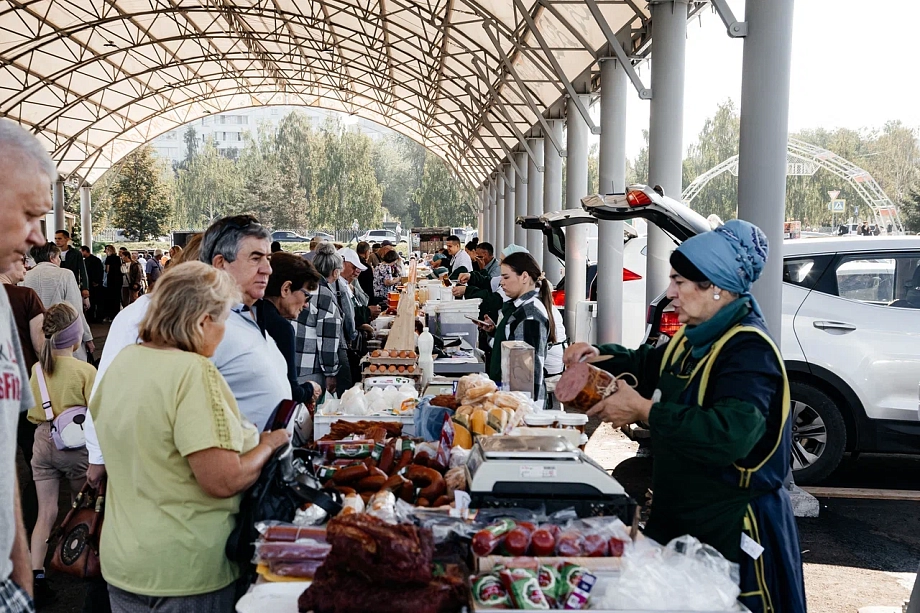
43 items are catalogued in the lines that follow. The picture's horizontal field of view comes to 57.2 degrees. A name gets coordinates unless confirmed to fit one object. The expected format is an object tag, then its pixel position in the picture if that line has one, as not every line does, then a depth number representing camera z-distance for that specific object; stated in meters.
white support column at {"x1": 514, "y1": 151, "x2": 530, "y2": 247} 22.83
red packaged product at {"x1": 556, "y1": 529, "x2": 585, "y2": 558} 2.17
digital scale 2.39
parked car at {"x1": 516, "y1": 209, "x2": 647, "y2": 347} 11.45
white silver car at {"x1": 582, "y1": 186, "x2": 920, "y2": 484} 5.97
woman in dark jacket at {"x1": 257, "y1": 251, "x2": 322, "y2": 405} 4.22
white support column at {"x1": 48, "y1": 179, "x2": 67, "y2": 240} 30.77
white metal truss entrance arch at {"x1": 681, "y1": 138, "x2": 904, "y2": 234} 27.83
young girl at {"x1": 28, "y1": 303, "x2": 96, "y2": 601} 4.52
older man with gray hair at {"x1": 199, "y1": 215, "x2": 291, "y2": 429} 2.93
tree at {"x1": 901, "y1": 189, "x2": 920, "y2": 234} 26.90
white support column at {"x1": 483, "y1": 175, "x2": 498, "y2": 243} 33.16
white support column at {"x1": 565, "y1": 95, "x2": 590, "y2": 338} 13.93
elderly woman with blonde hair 2.31
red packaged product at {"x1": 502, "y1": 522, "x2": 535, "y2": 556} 2.15
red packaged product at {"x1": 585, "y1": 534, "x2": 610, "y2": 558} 2.18
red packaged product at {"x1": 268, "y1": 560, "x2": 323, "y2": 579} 2.18
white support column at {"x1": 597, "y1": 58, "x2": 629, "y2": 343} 11.12
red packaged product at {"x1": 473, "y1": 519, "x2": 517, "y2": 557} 2.15
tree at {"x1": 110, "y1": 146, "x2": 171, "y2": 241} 55.31
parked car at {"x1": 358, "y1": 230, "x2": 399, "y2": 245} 53.47
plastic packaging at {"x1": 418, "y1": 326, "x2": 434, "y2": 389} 5.54
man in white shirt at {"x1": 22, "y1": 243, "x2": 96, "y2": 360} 8.01
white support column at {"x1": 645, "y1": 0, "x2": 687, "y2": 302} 8.64
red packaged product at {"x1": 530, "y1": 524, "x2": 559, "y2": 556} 2.16
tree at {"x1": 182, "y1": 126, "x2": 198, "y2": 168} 68.81
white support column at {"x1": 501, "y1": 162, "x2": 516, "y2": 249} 26.52
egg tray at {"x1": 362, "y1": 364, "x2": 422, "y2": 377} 5.27
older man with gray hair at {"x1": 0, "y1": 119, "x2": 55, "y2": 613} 1.63
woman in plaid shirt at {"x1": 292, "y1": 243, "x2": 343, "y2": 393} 6.09
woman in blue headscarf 2.34
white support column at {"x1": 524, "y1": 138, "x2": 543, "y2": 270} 20.55
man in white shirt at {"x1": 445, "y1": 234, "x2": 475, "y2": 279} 16.50
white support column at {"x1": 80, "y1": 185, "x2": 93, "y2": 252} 34.47
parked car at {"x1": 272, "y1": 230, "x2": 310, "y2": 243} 56.81
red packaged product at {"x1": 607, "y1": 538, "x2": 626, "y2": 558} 2.18
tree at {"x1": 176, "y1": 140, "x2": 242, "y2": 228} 62.91
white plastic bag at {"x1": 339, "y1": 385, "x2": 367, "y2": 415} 3.98
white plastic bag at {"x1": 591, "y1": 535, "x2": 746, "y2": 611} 2.03
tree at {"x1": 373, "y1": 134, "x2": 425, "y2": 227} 72.94
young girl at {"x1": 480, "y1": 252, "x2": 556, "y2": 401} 5.32
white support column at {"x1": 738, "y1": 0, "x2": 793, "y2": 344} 5.32
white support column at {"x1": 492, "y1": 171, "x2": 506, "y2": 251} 28.75
